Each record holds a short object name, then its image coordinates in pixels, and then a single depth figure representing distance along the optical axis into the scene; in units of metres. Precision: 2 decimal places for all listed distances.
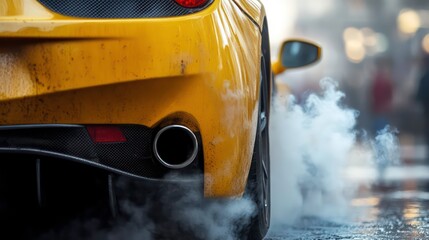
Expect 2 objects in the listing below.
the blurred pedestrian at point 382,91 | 20.62
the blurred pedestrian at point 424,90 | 20.83
